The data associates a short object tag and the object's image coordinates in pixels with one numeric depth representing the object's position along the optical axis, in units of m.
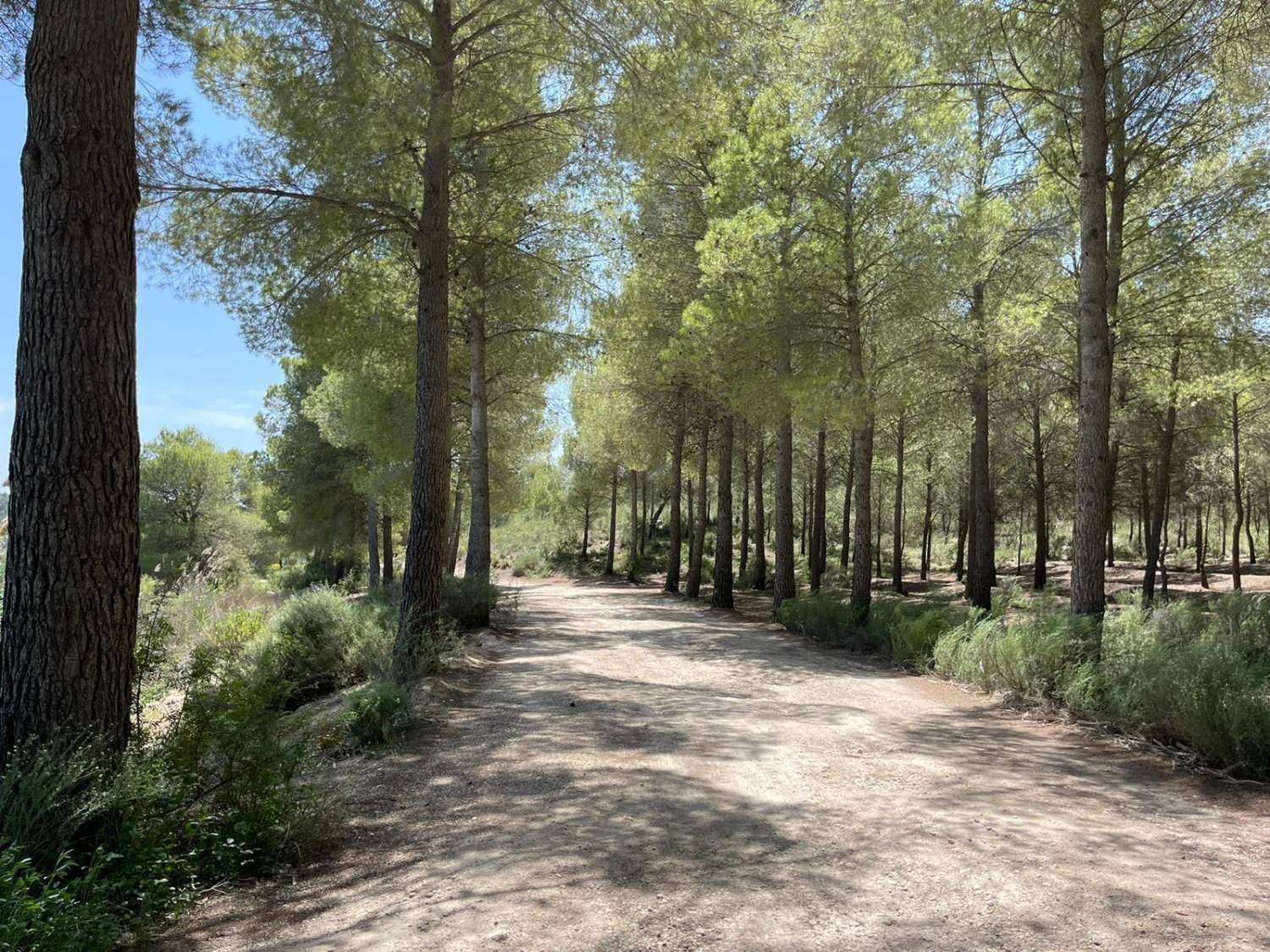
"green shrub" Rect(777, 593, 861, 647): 12.68
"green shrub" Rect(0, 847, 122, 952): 2.52
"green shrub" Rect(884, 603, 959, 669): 10.06
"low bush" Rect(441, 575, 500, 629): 12.42
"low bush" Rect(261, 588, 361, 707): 9.22
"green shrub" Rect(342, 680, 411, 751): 6.08
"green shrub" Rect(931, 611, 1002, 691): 8.41
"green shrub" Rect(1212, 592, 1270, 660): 6.13
